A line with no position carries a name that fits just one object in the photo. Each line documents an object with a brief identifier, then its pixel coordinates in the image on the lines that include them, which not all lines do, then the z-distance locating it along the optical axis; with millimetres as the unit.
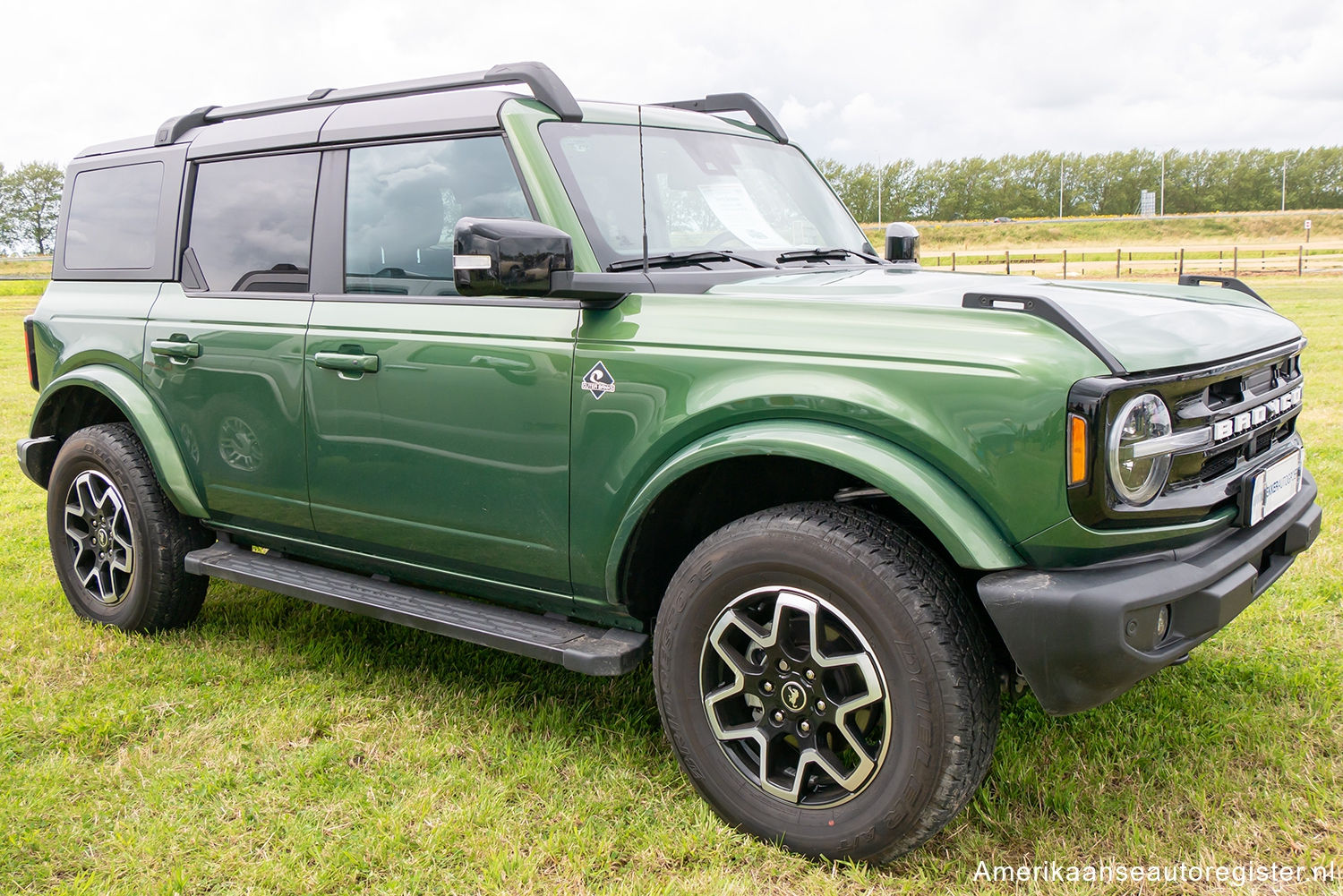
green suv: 2439
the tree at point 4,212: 115125
